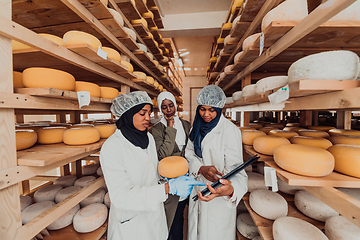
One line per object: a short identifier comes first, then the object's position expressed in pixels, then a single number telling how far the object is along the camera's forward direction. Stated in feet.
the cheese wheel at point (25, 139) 3.40
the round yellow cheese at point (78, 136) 4.14
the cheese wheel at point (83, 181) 5.80
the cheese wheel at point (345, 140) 3.39
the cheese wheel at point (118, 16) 6.21
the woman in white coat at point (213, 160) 4.62
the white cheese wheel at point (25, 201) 4.55
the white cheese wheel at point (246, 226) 5.17
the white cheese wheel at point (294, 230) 3.14
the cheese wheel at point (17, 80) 3.32
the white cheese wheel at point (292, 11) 3.16
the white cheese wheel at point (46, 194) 4.92
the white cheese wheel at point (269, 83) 3.92
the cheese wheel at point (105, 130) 5.51
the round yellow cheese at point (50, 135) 4.24
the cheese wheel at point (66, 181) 5.97
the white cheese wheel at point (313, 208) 3.78
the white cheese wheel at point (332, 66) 2.27
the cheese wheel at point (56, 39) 3.60
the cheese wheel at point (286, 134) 4.77
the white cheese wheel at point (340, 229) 3.01
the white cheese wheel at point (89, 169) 7.37
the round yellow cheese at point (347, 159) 2.53
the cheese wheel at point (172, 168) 3.95
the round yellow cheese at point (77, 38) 3.69
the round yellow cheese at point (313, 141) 3.64
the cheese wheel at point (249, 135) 5.38
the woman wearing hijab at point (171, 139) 5.29
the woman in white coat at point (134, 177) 3.36
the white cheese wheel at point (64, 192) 4.80
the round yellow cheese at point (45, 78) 3.10
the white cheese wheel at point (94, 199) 5.30
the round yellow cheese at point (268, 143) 4.12
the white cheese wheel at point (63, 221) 4.36
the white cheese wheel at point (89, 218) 4.29
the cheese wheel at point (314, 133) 4.48
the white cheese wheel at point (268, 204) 4.09
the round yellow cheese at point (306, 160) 2.61
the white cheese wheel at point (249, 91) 5.32
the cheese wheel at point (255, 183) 5.44
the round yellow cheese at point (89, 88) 4.27
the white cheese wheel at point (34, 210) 3.98
